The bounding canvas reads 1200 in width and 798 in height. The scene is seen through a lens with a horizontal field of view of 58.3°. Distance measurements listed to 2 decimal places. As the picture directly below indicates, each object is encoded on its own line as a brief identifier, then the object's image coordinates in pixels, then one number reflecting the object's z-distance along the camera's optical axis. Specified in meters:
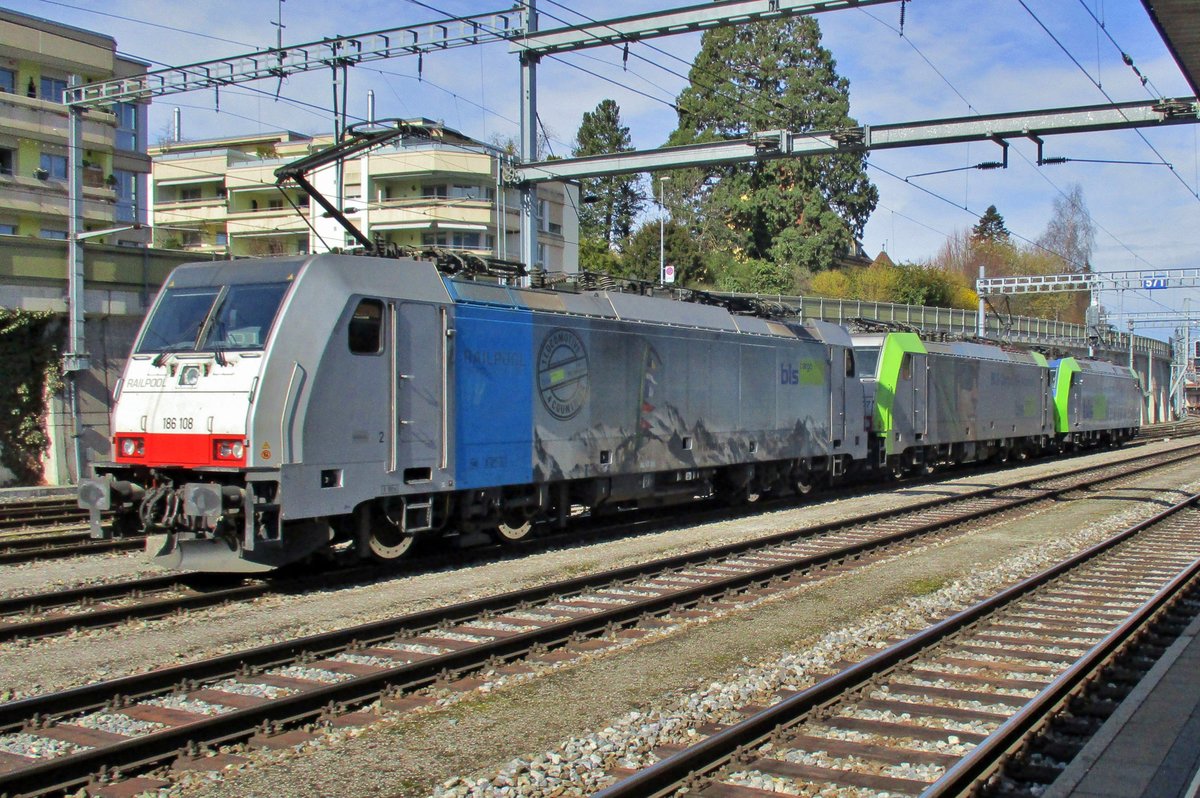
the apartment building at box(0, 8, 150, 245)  34.97
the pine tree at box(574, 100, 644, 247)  77.06
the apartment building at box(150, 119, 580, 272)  44.88
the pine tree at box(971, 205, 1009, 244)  115.53
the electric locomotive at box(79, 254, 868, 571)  10.36
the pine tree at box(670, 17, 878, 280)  60.75
